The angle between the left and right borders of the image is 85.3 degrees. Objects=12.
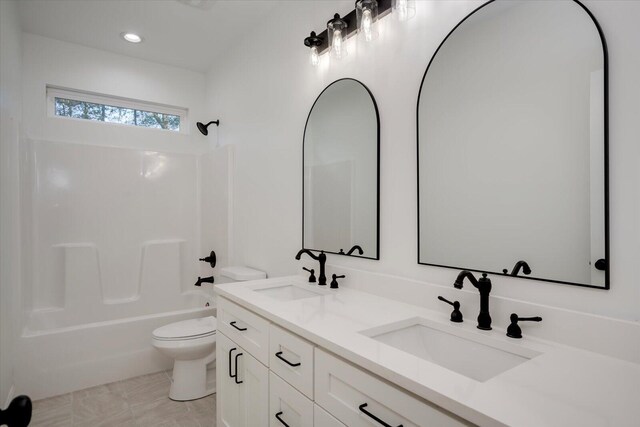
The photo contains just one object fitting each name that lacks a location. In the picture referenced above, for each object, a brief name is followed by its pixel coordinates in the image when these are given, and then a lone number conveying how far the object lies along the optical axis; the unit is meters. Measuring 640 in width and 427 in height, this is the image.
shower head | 3.42
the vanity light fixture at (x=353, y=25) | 1.50
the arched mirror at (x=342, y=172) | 1.70
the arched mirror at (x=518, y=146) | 1.00
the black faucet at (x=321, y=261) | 1.85
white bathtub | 2.49
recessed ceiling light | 2.82
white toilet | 2.38
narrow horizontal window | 3.01
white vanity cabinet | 0.85
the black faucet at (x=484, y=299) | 1.13
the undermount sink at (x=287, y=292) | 1.84
